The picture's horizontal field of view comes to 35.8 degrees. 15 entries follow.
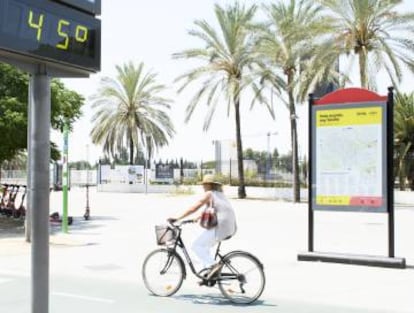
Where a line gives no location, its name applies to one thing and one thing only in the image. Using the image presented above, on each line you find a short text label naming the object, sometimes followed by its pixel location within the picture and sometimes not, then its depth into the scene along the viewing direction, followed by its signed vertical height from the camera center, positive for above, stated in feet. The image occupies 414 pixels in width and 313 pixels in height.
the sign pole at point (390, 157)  35.99 +1.12
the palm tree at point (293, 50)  96.53 +20.74
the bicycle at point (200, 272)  25.17 -3.87
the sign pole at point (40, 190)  12.91 -0.28
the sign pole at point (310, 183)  38.58 -0.38
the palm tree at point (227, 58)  118.21 +22.38
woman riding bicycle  25.32 -1.99
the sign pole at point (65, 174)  54.29 +0.20
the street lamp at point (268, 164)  134.27 +2.64
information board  36.70 +1.17
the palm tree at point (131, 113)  169.78 +16.84
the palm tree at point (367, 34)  90.07 +20.54
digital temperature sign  11.71 +2.78
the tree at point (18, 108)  57.82 +6.62
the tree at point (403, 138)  121.49 +7.67
